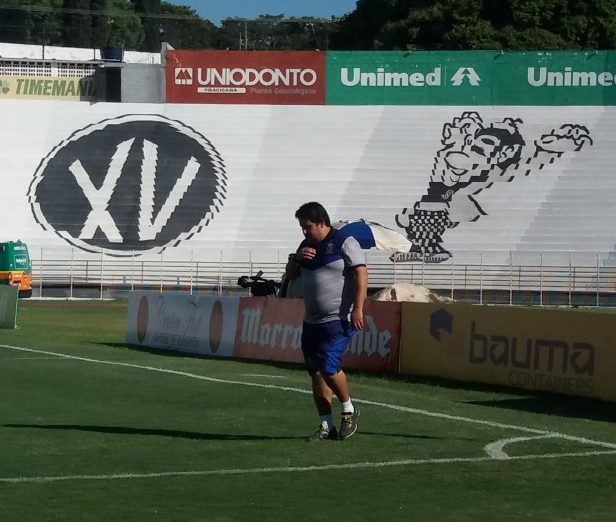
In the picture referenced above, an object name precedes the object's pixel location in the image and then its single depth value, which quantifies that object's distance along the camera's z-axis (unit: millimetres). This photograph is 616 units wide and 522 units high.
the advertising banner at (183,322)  22891
